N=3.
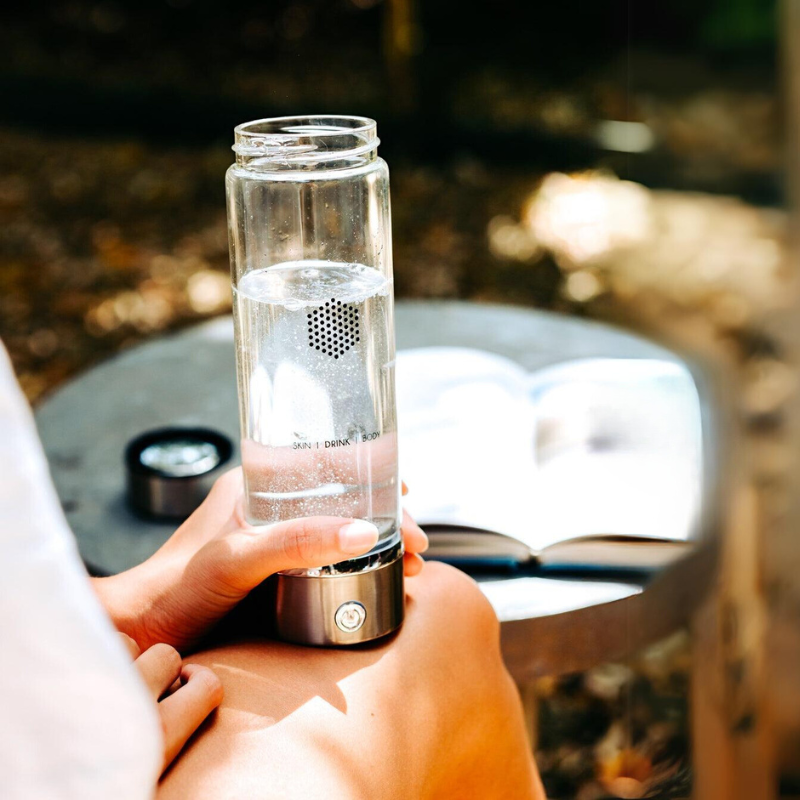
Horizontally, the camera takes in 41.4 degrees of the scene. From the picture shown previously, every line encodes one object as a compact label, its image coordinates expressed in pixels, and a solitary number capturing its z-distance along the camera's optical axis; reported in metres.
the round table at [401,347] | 1.00
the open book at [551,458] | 1.04
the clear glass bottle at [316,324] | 0.73
